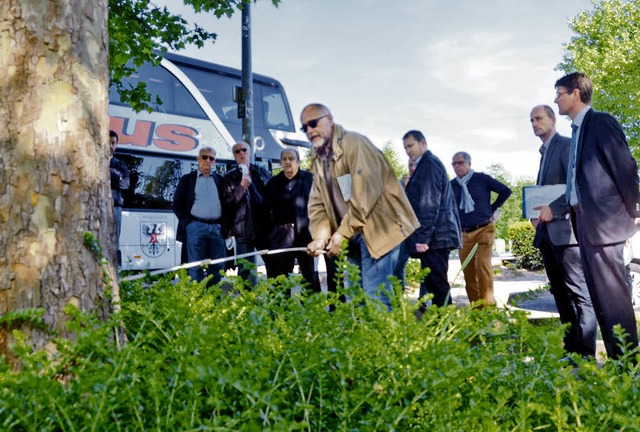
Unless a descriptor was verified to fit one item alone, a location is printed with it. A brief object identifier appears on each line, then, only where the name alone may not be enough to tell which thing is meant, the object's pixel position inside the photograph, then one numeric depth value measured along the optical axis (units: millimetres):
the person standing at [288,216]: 7039
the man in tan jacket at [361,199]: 4230
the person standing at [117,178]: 7246
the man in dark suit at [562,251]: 4660
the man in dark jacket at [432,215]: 5965
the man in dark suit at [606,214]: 3996
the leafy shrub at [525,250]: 22031
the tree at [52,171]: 2566
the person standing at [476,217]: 7550
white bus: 13758
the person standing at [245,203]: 7254
